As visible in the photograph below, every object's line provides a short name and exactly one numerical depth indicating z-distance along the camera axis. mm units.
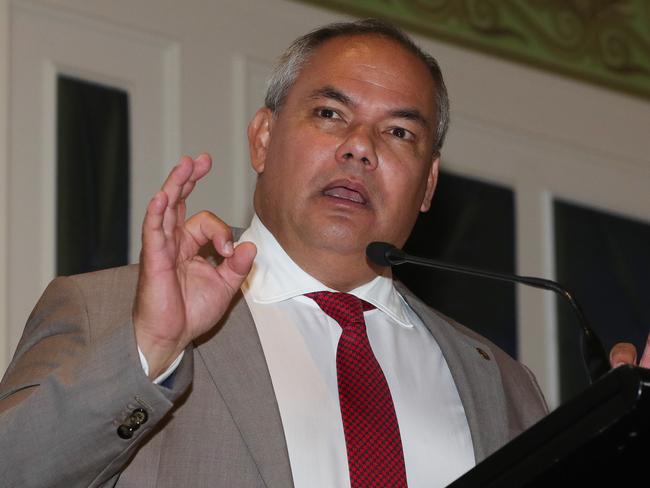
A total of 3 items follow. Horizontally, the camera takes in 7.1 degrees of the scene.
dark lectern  3614
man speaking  3830
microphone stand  3829
